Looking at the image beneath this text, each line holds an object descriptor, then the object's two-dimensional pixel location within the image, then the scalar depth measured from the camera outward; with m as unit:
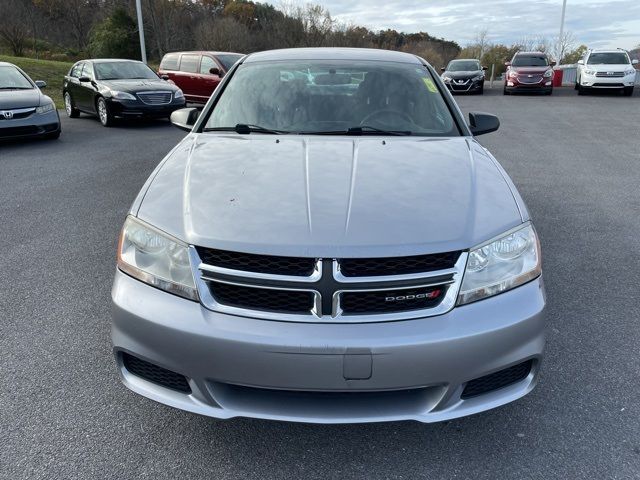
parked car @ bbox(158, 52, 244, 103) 16.05
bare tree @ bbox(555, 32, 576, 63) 33.08
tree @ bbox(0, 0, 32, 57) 30.42
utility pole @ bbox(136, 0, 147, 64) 24.66
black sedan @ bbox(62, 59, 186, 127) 12.41
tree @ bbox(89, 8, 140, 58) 33.75
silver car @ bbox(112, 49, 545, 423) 1.97
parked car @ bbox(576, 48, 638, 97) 20.08
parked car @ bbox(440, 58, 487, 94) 22.05
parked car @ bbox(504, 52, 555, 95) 21.47
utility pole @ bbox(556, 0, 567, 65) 32.25
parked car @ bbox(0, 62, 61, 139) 9.70
